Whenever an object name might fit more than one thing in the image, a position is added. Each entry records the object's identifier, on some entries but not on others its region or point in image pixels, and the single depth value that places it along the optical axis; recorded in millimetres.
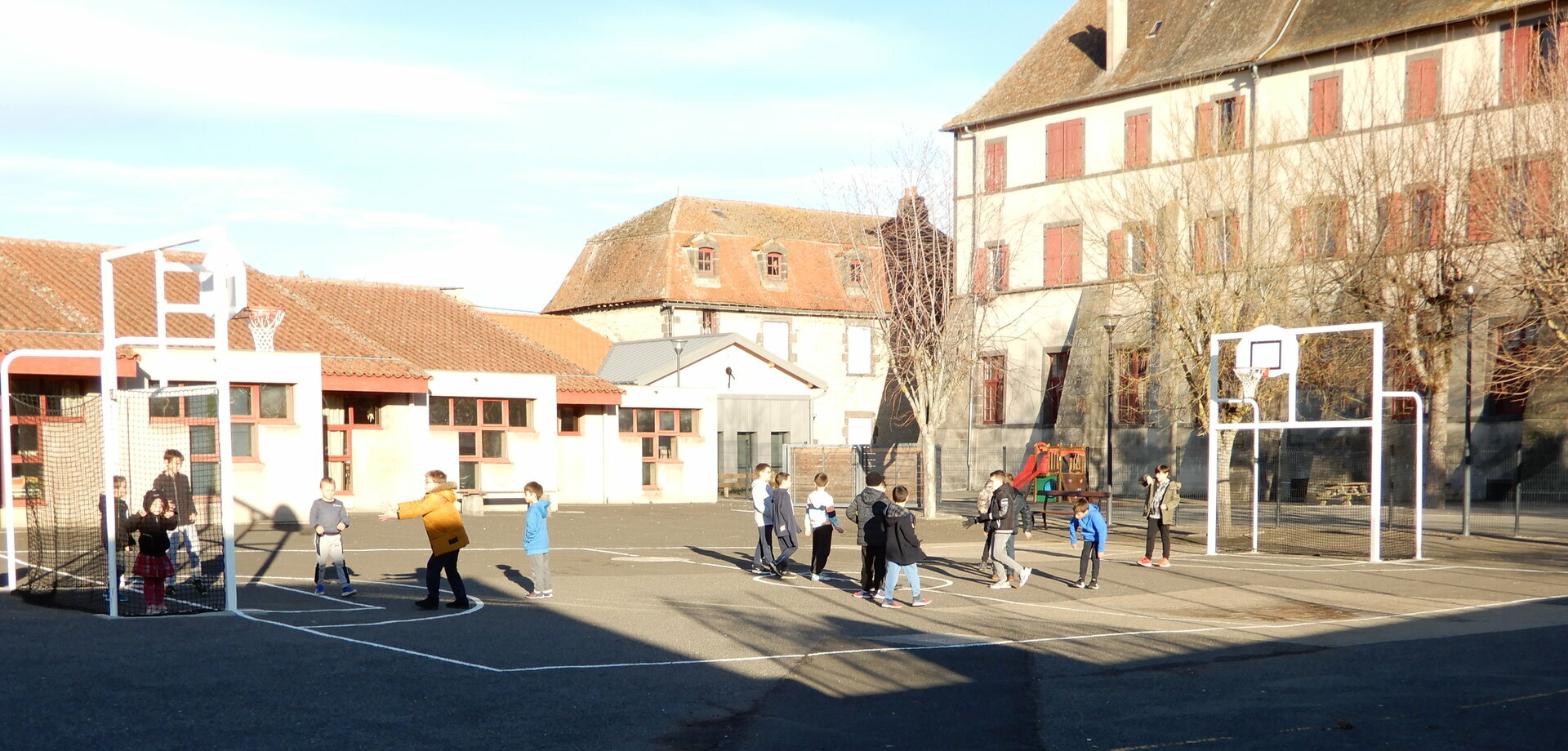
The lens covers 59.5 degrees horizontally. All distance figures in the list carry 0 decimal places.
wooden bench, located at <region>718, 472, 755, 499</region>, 40938
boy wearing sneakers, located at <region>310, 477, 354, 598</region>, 15727
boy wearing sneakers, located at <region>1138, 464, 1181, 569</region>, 19859
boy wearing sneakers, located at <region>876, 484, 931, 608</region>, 15109
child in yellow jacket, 14391
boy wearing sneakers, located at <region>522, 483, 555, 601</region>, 15539
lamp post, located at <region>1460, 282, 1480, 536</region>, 24406
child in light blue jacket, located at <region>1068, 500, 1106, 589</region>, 16938
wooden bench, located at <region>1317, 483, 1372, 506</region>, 25578
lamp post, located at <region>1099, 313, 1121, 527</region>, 28156
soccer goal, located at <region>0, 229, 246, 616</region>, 13859
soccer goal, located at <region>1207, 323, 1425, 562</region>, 22203
